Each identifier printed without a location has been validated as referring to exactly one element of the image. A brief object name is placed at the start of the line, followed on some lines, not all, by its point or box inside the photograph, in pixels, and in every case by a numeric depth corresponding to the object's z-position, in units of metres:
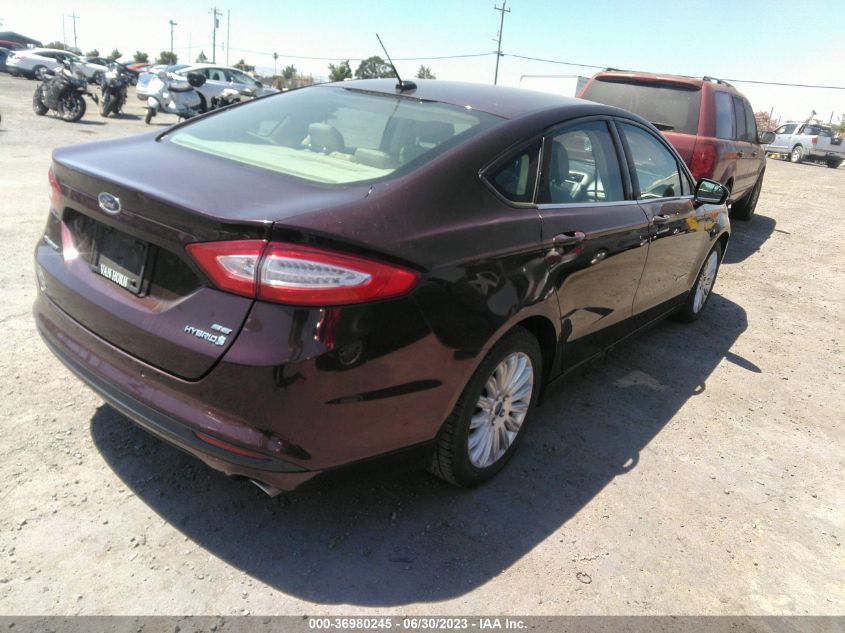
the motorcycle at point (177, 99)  16.80
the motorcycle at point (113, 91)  17.09
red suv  7.32
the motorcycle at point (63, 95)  14.71
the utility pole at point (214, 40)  81.74
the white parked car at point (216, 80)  20.31
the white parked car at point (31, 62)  29.12
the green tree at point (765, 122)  47.67
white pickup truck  27.42
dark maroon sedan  2.03
